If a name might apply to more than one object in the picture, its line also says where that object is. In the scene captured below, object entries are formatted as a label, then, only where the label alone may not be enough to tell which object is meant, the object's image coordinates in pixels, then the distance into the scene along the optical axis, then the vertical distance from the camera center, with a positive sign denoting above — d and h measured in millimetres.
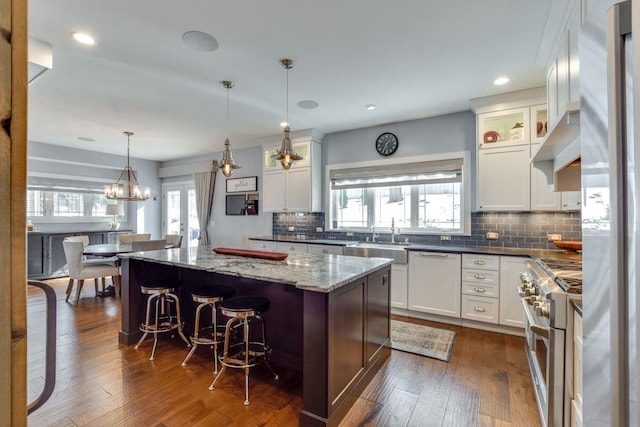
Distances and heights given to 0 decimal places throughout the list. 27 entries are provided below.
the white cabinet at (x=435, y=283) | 3535 -829
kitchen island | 1817 -724
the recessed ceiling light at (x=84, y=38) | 2367 +1419
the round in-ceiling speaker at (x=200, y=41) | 2365 +1427
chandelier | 5055 +386
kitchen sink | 3821 -479
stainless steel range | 1448 -604
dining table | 4219 -536
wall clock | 4523 +1091
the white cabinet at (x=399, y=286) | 3832 -925
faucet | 4395 -245
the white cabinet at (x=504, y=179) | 3387 +425
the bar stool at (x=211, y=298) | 2432 -687
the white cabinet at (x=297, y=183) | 4984 +555
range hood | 1568 +474
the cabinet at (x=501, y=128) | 3467 +1065
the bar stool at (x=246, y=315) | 2158 -732
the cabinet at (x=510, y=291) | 3196 -832
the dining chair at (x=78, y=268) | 4152 -776
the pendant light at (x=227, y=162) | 3100 +542
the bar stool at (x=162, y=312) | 2738 -1023
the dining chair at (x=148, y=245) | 4337 -462
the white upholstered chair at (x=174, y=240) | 5324 -466
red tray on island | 2730 -376
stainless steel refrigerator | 522 +0
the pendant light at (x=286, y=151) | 2846 +608
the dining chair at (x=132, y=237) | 5327 -428
